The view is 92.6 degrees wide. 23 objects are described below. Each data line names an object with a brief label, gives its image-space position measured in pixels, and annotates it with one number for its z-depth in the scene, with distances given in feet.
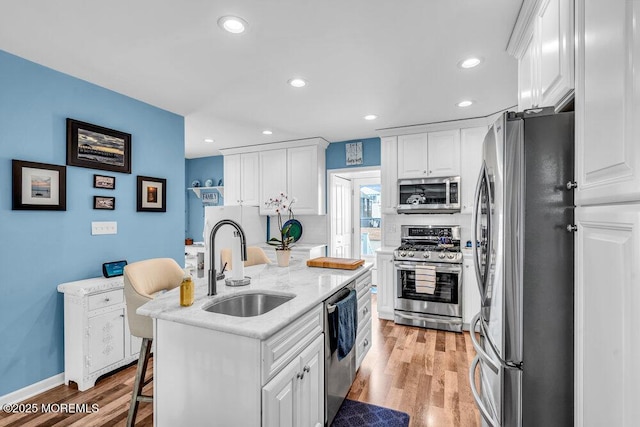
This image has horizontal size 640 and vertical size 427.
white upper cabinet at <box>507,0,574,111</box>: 4.02
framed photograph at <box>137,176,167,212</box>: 10.68
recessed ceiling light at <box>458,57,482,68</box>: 7.82
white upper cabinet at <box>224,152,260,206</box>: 17.19
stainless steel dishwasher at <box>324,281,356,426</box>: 6.12
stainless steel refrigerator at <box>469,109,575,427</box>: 3.84
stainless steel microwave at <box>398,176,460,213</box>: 12.87
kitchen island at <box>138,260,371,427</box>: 4.13
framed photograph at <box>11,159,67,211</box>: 7.62
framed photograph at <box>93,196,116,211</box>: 9.39
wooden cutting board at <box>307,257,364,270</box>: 8.21
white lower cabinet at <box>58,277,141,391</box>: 8.09
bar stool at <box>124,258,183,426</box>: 6.04
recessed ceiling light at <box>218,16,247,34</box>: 6.20
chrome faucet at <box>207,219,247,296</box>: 5.41
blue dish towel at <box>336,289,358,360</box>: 6.36
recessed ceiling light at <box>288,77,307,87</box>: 9.00
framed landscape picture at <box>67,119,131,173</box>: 8.77
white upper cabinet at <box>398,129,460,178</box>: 13.08
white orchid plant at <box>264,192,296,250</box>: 8.60
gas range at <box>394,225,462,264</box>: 12.27
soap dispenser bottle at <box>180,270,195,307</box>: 5.02
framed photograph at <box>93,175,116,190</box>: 9.40
